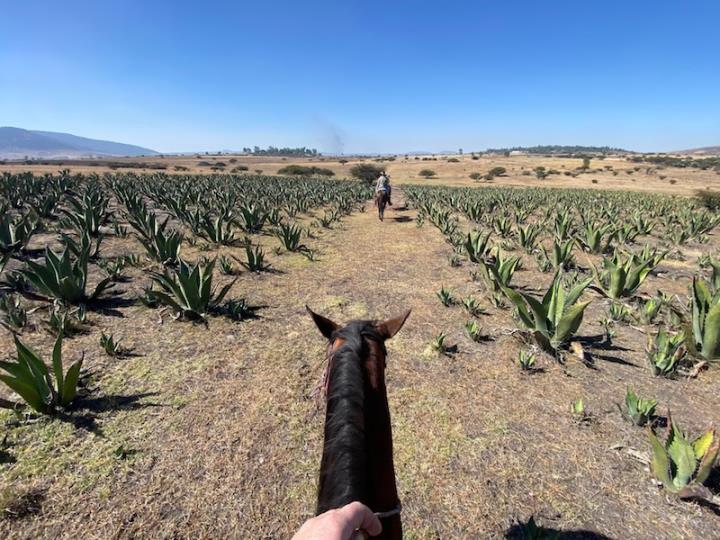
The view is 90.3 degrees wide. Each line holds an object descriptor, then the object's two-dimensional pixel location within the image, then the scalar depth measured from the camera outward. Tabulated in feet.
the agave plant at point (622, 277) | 18.79
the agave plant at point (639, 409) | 10.37
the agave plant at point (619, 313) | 17.69
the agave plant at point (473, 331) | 15.66
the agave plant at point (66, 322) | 14.10
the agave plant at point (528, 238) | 30.07
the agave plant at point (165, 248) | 22.15
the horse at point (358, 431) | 3.89
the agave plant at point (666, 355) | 13.00
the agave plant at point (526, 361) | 13.52
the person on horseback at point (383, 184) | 46.37
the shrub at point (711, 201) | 56.03
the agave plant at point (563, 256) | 24.16
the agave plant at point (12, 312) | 14.23
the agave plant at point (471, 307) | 18.36
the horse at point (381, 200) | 46.65
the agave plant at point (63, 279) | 16.02
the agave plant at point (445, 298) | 19.24
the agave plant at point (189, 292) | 16.15
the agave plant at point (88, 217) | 27.02
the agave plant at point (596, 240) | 28.55
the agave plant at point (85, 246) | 19.63
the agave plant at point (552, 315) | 14.14
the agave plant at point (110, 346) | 12.89
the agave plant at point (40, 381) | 9.55
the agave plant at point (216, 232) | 29.45
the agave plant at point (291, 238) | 28.86
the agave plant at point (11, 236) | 21.95
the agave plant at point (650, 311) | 17.01
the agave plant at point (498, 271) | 19.89
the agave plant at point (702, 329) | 13.29
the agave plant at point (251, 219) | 35.53
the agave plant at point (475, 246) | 25.42
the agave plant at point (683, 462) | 8.01
